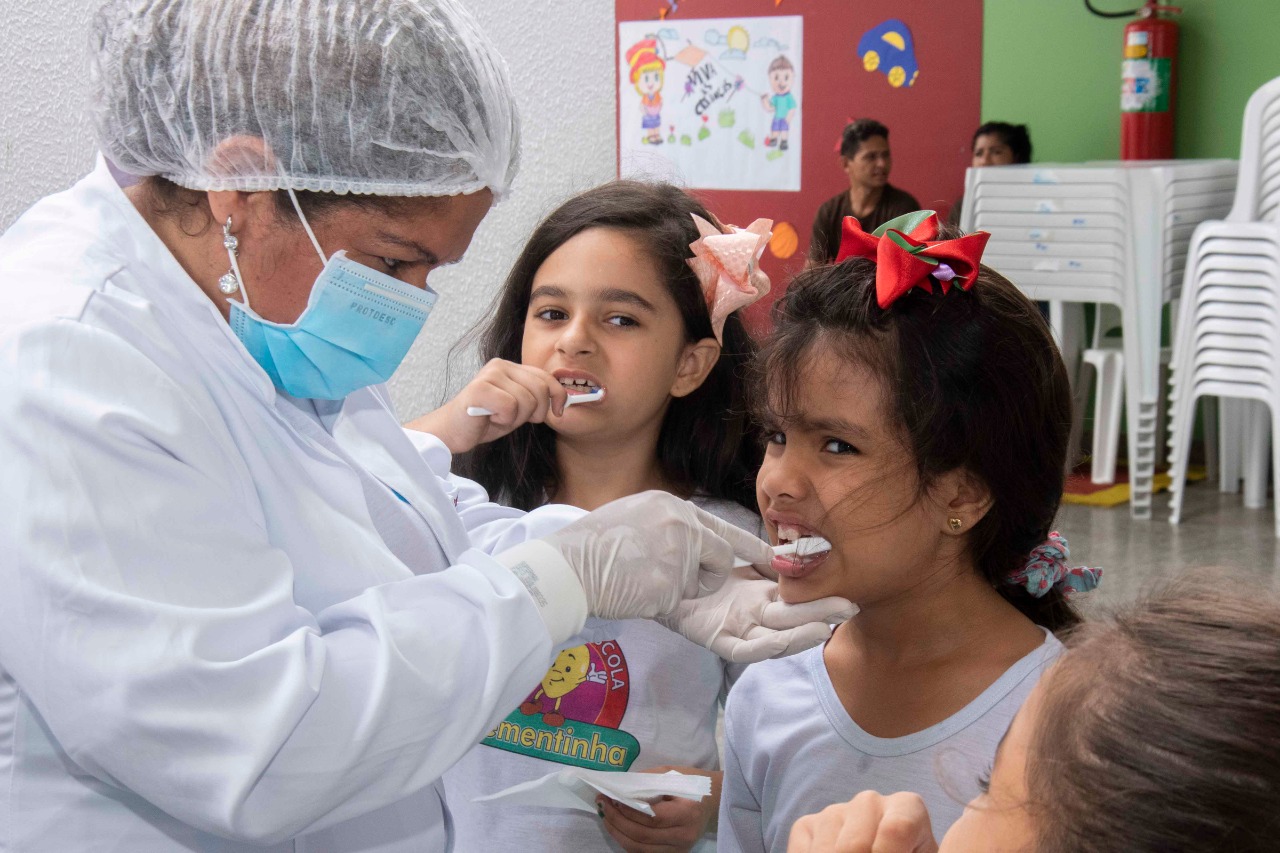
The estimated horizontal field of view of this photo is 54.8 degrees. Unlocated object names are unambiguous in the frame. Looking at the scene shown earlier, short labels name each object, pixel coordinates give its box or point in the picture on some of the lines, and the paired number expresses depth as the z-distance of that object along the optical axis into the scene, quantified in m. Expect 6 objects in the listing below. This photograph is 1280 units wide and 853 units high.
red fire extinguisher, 5.31
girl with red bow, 1.28
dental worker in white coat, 0.90
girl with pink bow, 1.57
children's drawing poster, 6.40
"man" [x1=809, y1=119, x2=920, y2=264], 5.70
